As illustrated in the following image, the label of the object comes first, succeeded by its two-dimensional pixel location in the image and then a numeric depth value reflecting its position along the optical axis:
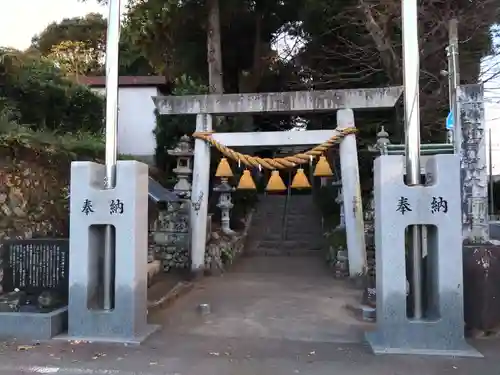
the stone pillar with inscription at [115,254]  6.75
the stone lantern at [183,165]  13.77
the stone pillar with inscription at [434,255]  6.27
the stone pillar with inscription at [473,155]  9.56
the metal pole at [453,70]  10.00
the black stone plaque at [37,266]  7.21
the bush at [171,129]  15.84
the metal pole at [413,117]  6.60
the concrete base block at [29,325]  6.69
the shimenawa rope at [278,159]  12.01
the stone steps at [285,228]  17.41
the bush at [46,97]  13.41
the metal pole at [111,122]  7.02
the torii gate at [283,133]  11.81
